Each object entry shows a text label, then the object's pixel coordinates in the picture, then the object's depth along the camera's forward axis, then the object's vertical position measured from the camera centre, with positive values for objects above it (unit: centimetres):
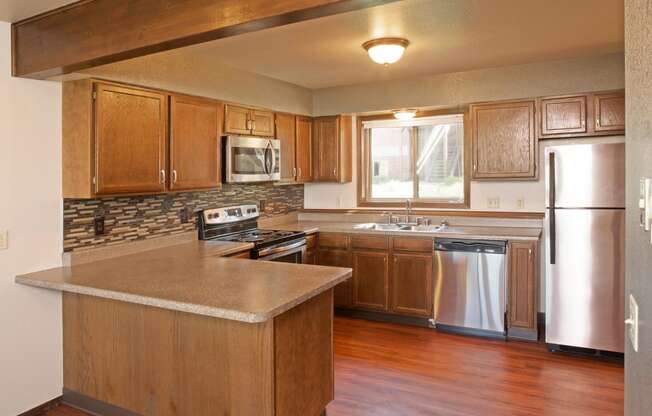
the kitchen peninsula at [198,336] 219 -69
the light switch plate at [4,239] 261 -19
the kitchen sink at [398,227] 462 -25
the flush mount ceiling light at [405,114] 479 +91
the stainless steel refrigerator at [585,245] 348 -33
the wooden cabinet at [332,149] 512 +59
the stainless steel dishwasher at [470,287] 396 -73
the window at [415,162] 487 +44
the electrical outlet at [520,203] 443 -1
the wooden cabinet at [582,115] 387 +73
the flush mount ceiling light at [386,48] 329 +108
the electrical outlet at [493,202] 454 +0
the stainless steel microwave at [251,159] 386 +39
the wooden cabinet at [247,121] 393 +73
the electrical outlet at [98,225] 312 -14
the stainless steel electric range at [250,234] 391 -28
